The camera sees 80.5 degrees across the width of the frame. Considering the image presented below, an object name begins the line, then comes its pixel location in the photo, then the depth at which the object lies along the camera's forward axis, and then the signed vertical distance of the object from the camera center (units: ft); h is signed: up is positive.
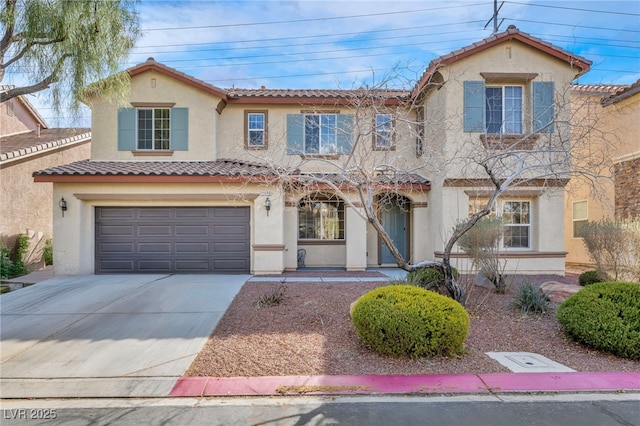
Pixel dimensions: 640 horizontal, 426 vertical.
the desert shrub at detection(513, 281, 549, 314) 25.63 -5.74
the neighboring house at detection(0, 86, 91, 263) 46.96 +6.59
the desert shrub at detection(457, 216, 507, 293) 31.83 -2.57
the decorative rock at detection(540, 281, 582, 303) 30.01 -6.40
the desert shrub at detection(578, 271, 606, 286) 33.12 -5.51
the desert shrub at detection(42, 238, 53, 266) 52.34 -5.36
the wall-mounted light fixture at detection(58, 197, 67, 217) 40.40 +1.20
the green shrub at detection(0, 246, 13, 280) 42.93 -5.71
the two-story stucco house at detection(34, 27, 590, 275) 40.86 +3.84
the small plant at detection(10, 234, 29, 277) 45.14 -5.01
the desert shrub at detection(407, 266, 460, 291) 26.37 -4.37
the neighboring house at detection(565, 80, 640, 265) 43.86 +8.58
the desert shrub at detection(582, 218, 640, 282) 28.63 -2.30
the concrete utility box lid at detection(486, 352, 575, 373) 17.94 -7.23
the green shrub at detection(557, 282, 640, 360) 18.97 -5.26
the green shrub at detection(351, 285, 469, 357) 18.39 -5.36
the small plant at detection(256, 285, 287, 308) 27.30 -6.13
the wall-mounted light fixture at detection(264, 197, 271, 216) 41.86 +1.34
